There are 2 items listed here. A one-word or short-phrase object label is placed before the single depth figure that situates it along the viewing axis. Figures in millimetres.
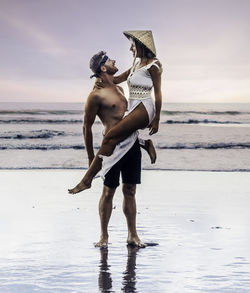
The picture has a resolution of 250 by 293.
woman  6754
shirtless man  6910
